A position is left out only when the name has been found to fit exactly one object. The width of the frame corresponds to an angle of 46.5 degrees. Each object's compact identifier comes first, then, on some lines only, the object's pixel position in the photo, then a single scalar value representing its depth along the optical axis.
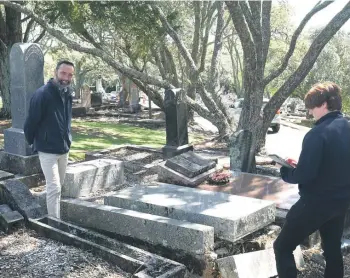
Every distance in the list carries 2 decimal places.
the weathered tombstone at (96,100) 24.77
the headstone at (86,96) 21.83
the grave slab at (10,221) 4.55
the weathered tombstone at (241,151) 6.97
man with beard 4.61
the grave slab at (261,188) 5.41
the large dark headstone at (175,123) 8.62
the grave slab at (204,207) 4.01
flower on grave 6.07
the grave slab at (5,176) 5.41
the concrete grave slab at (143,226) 3.76
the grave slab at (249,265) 3.63
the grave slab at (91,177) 6.03
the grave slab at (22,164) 6.26
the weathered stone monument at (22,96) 6.21
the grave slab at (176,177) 6.03
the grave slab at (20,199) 4.80
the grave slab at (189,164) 6.16
